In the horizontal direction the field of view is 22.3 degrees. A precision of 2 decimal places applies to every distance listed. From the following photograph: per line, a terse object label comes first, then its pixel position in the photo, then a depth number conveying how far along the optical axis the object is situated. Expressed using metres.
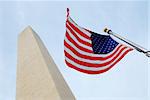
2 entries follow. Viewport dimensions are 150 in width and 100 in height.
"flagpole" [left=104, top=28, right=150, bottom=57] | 11.55
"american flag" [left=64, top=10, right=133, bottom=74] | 13.43
